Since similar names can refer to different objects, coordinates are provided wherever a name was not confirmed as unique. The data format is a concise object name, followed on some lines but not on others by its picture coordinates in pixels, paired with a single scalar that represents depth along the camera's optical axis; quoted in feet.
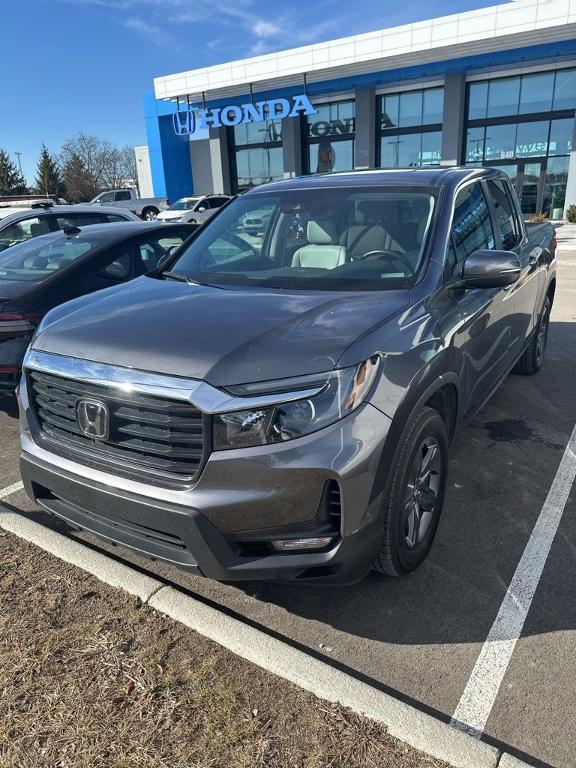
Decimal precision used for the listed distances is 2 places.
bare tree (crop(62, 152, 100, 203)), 221.87
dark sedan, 14.51
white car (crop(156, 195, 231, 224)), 82.12
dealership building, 80.89
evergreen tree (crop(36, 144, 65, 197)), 220.64
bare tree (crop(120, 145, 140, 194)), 251.19
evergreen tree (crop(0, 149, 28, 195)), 227.81
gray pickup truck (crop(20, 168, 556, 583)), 7.10
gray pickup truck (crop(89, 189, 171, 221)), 100.12
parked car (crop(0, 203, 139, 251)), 25.22
